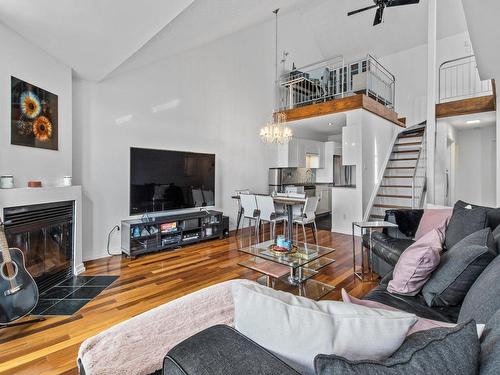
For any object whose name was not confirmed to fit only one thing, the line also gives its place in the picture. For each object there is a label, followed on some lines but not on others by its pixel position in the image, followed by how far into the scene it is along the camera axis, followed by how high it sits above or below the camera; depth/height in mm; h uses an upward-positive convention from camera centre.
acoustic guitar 2027 -839
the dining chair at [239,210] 5324 -571
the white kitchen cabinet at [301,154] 6703 +743
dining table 3928 -298
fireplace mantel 2375 -178
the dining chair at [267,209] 4301 -446
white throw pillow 684 -387
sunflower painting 2562 +670
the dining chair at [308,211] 4236 -485
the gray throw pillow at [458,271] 1376 -481
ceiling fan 3979 +2700
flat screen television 3992 +19
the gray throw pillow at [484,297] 958 -449
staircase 5289 +110
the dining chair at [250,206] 4542 -435
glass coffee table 2488 -854
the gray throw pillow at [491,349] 560 -381
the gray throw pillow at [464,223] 2201 -348
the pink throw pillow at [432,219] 2766 -391
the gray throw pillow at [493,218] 2368 -313
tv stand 3775 -778
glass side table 3018 -594
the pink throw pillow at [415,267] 1586 -519
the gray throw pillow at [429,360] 558 -385
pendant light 4980 +908
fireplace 2465 -583
